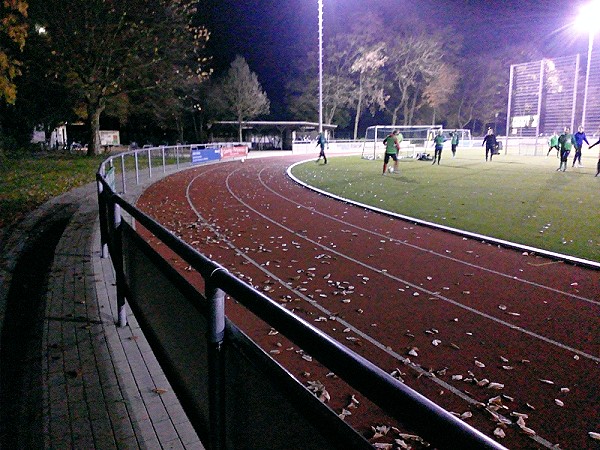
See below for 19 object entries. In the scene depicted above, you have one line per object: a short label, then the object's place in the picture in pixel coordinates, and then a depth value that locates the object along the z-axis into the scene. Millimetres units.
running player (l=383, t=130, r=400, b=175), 23578
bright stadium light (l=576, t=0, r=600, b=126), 36250
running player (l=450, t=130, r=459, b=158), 36834
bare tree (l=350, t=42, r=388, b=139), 64450
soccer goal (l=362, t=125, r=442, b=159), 42250
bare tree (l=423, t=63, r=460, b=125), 70625
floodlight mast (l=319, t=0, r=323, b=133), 33522
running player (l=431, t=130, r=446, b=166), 30558
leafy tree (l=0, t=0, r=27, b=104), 16219
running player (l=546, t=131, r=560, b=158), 34144
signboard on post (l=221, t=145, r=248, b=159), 36759
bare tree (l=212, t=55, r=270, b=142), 58125
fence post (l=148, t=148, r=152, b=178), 22984
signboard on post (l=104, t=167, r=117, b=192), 10998
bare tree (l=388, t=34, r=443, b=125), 66875
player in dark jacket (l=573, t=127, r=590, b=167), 26495
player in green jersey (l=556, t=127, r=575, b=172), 25938
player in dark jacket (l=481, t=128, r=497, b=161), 33812
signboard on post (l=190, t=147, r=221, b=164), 31288
